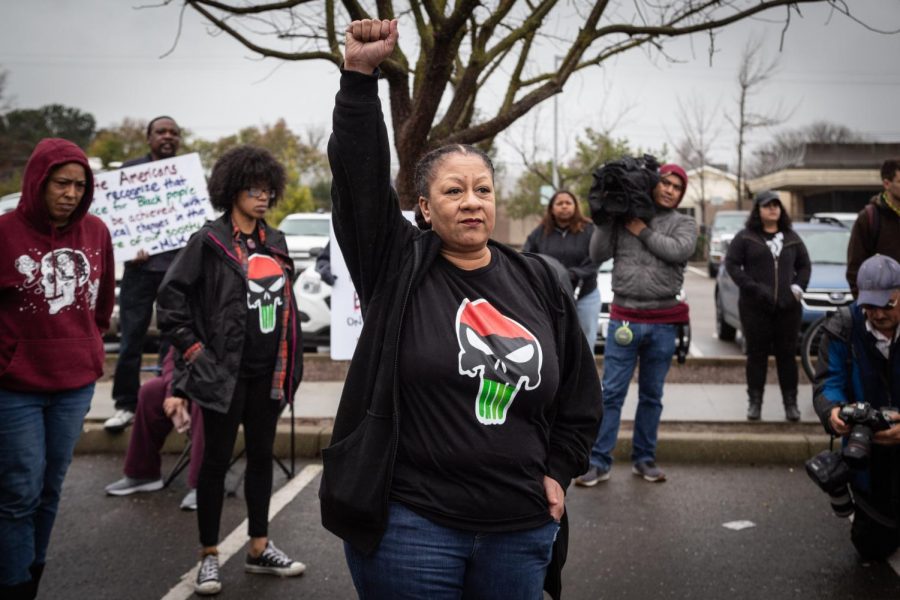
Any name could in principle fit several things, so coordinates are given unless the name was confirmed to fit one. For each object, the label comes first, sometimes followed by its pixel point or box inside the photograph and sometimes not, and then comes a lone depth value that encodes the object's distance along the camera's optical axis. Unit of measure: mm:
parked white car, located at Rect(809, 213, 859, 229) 15945
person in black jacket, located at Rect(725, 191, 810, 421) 7020
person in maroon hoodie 3520
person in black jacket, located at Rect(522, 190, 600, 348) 7098
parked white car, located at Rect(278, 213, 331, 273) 12812
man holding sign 6641
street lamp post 22788
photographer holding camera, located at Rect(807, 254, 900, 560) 4016
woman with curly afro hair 4004
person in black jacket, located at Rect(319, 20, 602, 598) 2193
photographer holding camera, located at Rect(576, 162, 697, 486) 5418
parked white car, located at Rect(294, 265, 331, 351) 10680
